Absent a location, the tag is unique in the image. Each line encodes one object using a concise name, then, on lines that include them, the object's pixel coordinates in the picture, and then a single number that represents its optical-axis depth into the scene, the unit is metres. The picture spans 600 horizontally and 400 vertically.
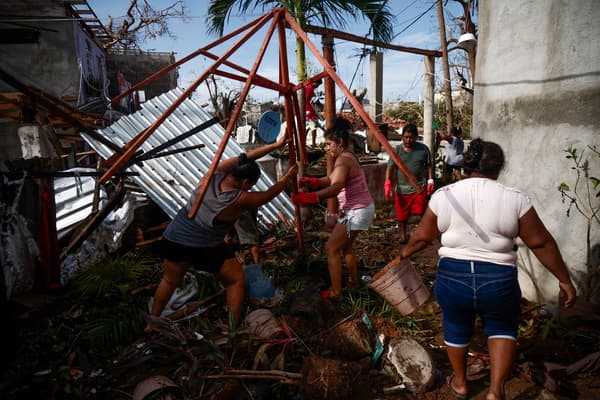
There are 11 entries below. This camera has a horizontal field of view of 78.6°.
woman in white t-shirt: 2.04
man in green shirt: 5.23
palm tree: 7.62
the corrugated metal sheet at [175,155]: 5.64
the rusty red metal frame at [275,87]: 2.48
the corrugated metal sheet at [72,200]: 4.73
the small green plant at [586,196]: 2.96
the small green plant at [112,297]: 3.21
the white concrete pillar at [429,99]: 8.39
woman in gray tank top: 2.97
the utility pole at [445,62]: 8.24
